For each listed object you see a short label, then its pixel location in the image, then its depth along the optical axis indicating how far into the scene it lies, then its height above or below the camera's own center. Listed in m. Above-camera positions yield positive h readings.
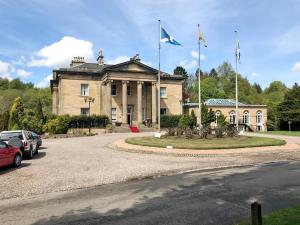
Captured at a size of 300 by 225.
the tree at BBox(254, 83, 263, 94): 98.15 +12.69
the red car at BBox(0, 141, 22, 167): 10.76 -1.71
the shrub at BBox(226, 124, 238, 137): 21.10 -1.13
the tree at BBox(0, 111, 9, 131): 31.51 -0.34
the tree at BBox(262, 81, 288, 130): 47.09 +6.74
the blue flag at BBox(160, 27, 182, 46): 22.78 +7.70
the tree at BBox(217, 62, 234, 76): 77.46 +16.07
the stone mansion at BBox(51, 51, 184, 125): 36.25 +4.34
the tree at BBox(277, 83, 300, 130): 43.91 +1.83
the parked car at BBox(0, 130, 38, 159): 13.47 -1.25
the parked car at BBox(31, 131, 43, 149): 15.65 -1.33
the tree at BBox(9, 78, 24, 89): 88.35 +12.92
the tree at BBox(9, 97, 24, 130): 29.31 +0.42
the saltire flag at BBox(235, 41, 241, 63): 25.30 +6.82
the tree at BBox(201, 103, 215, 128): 35.26 +0.44
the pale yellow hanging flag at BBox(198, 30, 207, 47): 22.46 +7.38
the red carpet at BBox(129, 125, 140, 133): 33.56 -1.44
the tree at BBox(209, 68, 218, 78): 92.11 +18.28
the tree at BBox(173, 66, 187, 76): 78.53 +15.84
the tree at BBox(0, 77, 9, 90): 85.08 +12.46
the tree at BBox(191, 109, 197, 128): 32.85 -0.16
